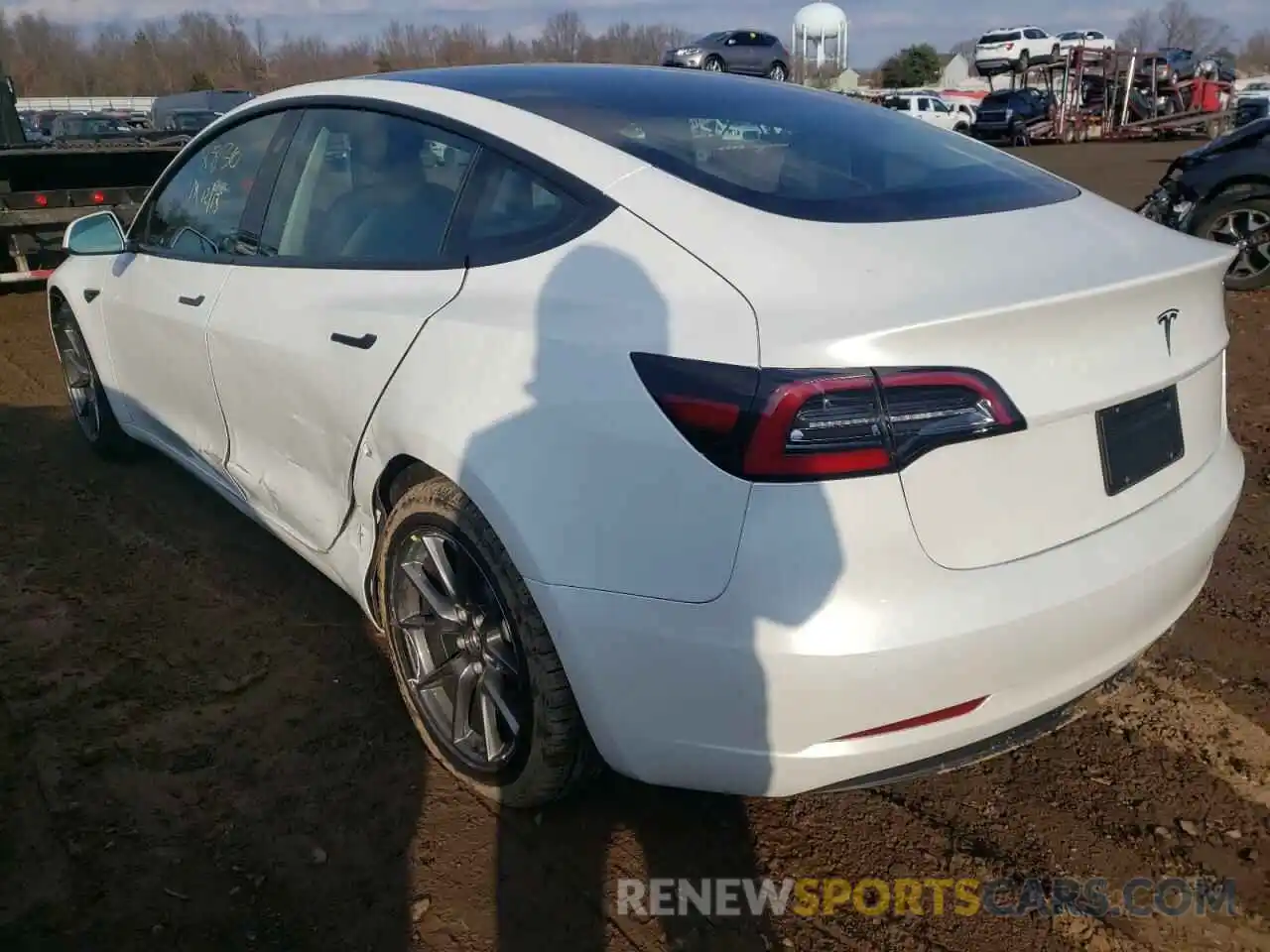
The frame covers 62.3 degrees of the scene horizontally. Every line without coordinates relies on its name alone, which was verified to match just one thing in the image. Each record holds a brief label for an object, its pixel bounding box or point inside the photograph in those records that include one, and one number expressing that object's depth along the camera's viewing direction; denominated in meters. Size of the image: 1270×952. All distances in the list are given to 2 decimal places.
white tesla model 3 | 1.87
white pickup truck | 34.39
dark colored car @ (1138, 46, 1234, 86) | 33.62
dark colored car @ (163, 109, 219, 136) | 19.41
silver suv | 30.92
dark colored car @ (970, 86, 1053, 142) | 32.44
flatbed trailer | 8.46
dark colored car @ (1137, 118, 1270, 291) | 7.46
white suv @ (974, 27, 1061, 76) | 39.78
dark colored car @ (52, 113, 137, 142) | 19.45
